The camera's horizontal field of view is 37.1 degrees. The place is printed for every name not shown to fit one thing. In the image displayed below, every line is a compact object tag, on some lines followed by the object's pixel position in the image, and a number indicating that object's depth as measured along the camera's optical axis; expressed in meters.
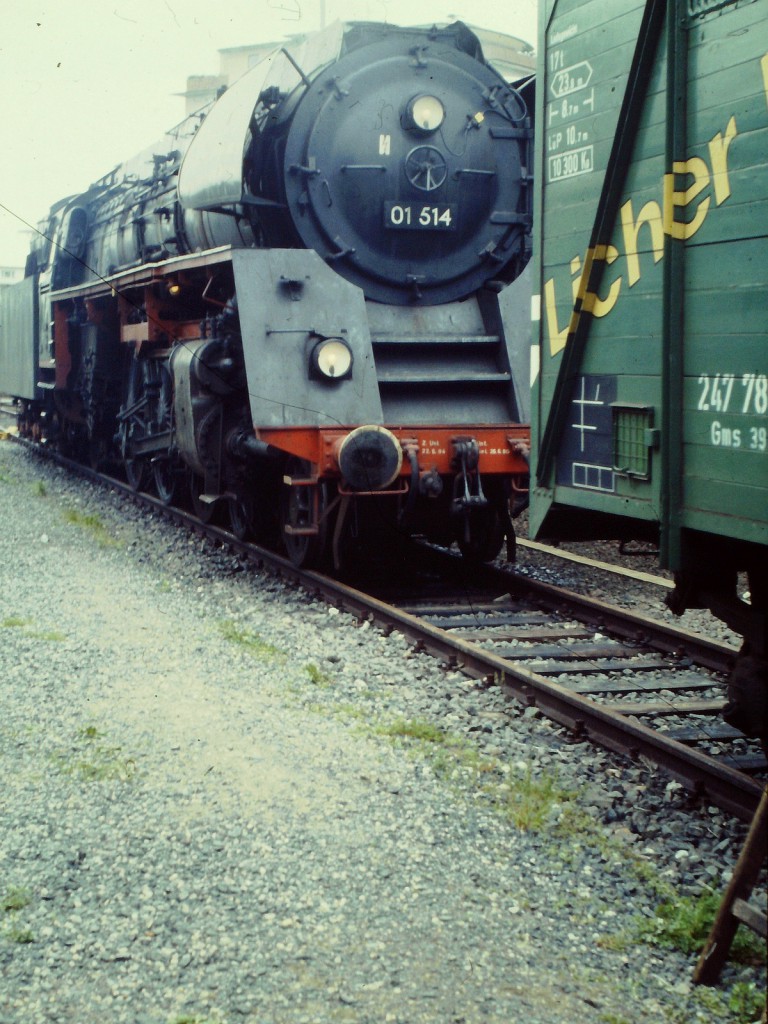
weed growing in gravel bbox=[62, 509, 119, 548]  9.86
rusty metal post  2.96
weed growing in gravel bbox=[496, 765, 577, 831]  4.00
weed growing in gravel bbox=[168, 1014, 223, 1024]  2.77
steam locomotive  7.59
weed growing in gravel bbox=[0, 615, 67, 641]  6.42
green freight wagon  3.30
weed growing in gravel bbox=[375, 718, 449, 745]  4.87
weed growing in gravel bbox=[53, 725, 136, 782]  4.35
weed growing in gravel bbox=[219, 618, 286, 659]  6.23
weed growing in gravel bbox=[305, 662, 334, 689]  5.67
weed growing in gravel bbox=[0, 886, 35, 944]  3.14
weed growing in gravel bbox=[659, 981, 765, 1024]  2.87
